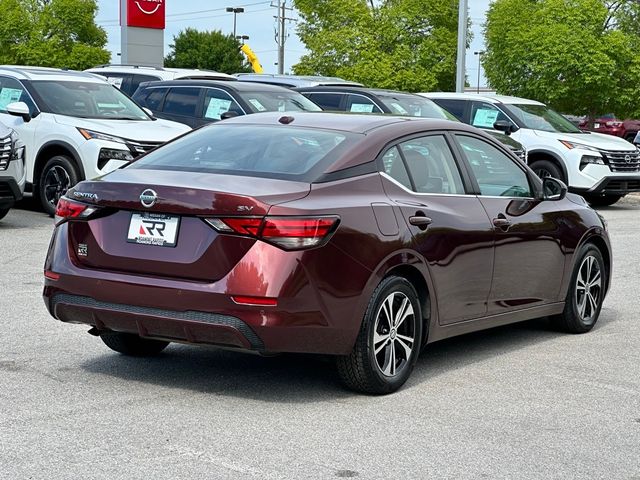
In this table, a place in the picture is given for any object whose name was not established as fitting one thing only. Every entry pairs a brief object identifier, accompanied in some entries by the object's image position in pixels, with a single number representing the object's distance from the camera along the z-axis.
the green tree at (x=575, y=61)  41.41
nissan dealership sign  35.50
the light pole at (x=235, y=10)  116.69
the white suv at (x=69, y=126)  14.73
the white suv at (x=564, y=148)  19.61
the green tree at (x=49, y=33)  81.50
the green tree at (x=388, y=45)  62.75
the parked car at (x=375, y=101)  19.70
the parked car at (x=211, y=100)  18.14
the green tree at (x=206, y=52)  99.31
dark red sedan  5.95
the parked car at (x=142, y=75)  21.33
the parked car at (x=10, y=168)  13.59
